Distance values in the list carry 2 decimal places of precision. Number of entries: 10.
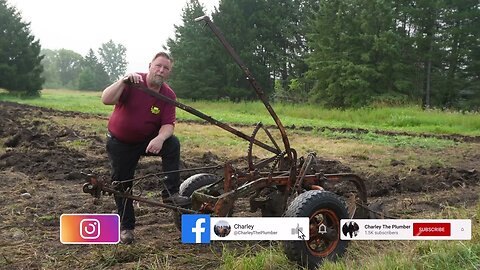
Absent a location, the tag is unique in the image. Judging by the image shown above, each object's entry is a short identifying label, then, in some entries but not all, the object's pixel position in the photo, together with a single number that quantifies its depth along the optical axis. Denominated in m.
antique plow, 3.94
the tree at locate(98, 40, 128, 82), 122.12
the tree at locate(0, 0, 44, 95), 39.68
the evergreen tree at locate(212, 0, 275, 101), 41.34
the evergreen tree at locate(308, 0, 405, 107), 29.19
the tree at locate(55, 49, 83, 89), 111.25
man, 4.50
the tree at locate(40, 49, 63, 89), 95.69
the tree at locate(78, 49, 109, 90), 82.19
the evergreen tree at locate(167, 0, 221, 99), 40.19
